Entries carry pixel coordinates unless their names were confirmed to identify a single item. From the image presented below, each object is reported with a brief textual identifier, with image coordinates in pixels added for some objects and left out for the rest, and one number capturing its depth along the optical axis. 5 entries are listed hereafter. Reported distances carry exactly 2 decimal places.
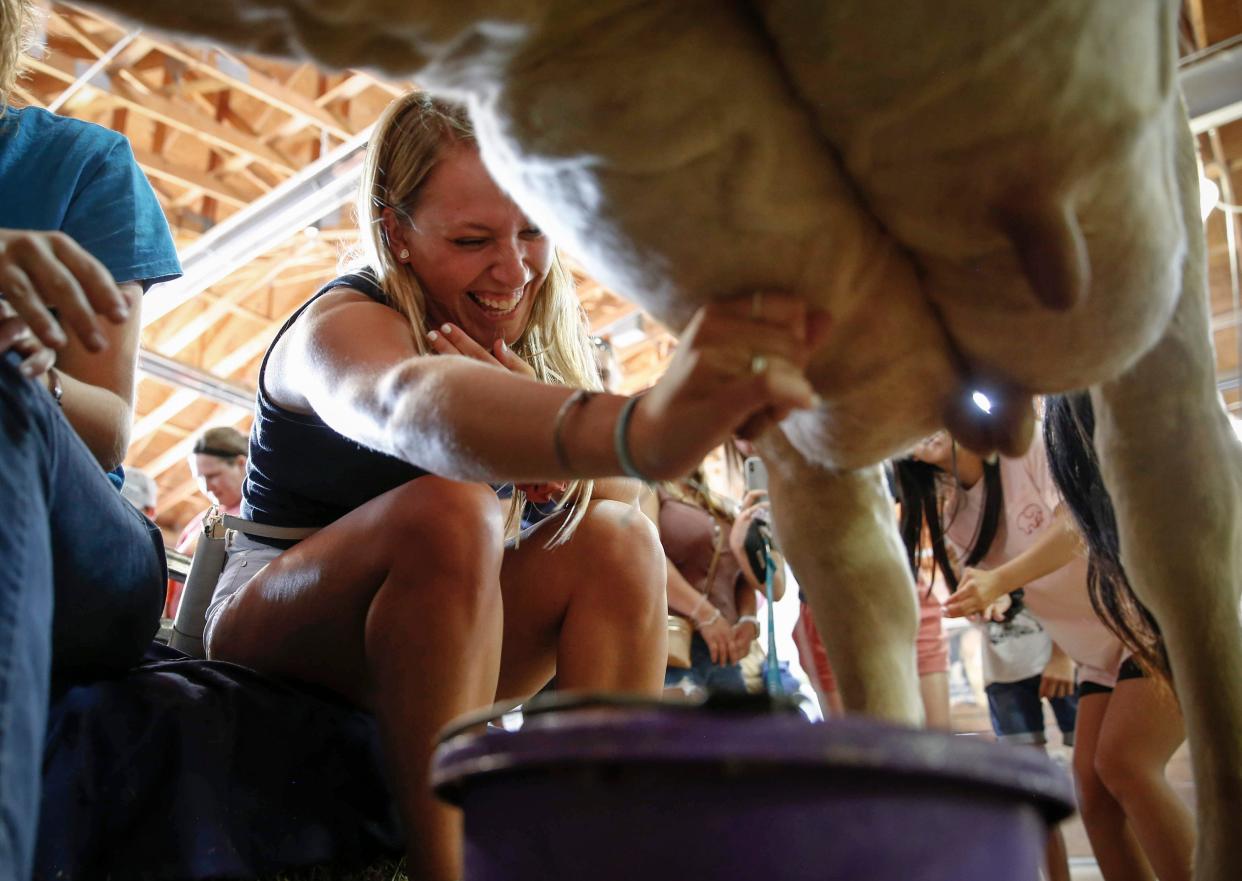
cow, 0.54
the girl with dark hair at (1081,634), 1.98
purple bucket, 0.41
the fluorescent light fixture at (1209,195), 2.76
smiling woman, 0.87
